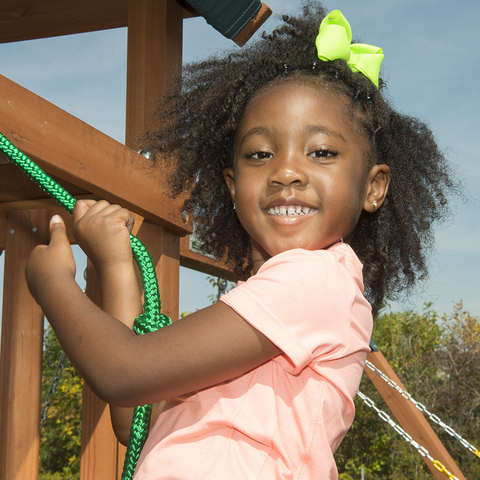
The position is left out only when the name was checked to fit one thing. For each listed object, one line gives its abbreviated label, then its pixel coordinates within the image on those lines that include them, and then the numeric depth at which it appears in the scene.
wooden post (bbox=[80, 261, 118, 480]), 2.12
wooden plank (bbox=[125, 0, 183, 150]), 2.25
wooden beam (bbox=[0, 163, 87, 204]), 2.05
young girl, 1.02
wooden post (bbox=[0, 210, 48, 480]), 1.97
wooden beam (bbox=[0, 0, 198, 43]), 3.08
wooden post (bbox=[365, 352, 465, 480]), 3.23
